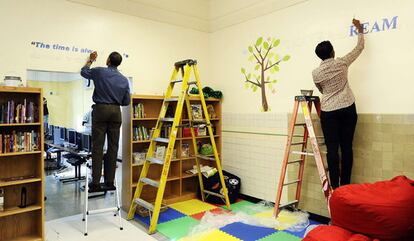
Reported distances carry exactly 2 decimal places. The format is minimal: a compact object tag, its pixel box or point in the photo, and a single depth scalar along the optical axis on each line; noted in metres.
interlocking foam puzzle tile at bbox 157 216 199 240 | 3.46
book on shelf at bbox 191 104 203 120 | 4.64
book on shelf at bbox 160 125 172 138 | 4.49
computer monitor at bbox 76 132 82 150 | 5.48
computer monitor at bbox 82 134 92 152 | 5.17
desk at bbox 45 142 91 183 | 5.35
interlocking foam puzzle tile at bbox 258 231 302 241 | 3.25
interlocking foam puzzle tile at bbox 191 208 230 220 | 4.00
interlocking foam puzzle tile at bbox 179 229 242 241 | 3.30
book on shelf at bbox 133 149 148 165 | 4.30
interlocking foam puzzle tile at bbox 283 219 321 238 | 3.35
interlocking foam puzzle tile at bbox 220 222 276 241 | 3.33
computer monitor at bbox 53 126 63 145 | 5.93
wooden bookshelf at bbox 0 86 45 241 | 3.19
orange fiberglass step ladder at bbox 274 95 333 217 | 3.24
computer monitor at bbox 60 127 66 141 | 5.94
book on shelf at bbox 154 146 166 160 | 4.29
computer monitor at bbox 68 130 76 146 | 5.65
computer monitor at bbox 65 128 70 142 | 5.84
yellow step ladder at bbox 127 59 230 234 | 3.55
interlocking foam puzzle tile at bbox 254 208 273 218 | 4.00
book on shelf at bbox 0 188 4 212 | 3.12
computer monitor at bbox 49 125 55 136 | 5.65
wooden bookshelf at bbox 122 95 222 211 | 4.23
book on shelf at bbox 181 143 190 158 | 4.77
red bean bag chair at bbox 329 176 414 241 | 2.07
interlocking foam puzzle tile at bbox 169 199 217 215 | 4.23
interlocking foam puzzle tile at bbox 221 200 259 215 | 4.23
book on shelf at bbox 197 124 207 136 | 4.89
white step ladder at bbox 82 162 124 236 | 3.50
